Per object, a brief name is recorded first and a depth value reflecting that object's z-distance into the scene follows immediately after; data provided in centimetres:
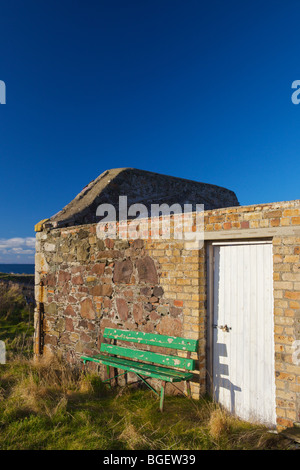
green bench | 456
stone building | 398
